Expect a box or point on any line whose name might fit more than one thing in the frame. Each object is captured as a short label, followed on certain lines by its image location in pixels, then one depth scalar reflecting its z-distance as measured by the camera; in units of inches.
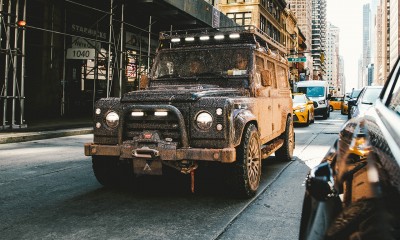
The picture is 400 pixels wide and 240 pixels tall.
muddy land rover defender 180.2
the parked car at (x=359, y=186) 41.5
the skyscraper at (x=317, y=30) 6461.6
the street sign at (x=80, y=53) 671.1
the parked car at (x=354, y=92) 827.0
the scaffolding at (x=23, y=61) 493.4
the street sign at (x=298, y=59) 1280.8
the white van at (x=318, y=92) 1016.9
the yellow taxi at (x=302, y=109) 725.9
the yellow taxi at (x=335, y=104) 1774.7
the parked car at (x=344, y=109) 1234.6
